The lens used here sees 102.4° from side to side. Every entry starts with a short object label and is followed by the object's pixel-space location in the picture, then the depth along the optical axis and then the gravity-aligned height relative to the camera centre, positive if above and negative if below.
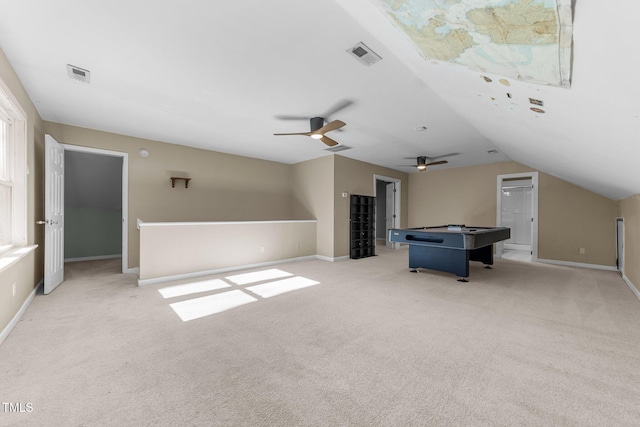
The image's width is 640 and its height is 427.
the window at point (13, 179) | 2.65 +0.33
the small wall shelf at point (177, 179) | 4.99 +0.60
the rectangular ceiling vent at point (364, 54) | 2.08 +1.34
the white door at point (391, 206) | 8.02 +0.18
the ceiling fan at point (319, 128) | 3.40 +1.12
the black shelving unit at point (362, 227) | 6.29 -0.39
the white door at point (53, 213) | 3.36 -0.05
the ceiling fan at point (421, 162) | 5.70 +1.11
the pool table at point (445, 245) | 3.78 -0.51
